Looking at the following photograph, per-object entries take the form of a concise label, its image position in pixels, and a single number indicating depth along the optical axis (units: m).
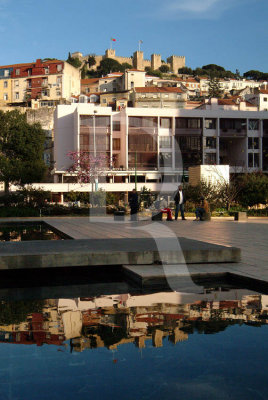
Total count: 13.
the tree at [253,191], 30.70
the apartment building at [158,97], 80.50
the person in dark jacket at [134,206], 22.03
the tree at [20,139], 58.12
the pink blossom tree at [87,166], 56.47
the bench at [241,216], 24.67
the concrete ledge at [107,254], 8.13
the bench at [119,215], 24.54
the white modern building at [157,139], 61.25
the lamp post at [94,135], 60.46
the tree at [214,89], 110.38
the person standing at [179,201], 22.98
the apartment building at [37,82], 99.12
